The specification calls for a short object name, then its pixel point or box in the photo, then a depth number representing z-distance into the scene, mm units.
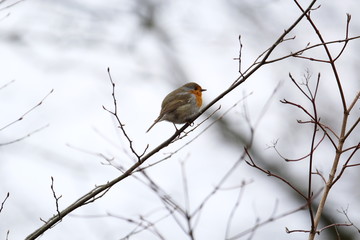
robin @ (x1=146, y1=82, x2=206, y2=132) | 10734
